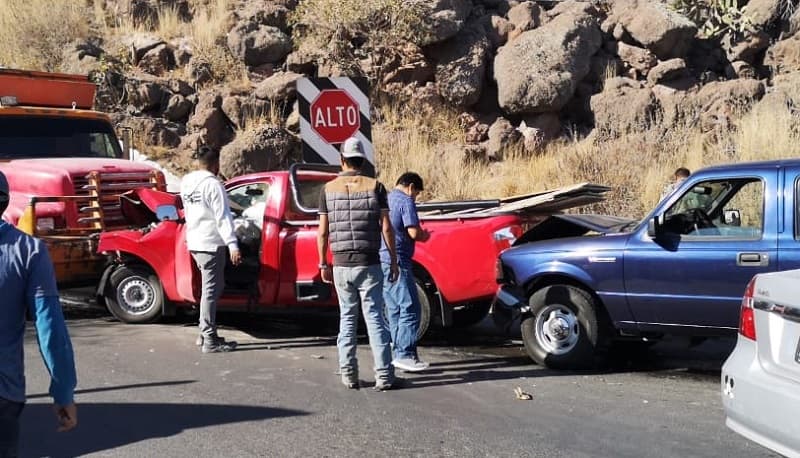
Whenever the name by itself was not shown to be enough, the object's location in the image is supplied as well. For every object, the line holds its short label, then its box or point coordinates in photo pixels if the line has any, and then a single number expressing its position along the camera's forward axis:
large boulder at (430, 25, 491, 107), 18.12
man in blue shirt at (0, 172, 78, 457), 3.59
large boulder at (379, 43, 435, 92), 18.82
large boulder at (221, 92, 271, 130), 18.31
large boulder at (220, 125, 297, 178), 17.00
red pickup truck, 8.80
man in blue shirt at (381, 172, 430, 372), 7.88
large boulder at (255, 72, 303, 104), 18.41
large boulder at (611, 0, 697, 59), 17.78
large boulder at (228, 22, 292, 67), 19.84
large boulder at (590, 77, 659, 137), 16.69
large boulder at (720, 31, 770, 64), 17.88
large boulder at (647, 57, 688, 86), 17.61
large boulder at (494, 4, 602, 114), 17.39
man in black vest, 7.06
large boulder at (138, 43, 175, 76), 20.98
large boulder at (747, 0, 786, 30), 18.00
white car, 4.61
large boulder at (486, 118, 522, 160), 17.12
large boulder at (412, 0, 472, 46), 18.55
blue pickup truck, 7.08
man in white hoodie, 8.67
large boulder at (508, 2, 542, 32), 19.14
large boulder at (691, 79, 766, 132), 16.02
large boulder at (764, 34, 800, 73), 17.36
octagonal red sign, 9.63
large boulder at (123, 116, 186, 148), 18.72
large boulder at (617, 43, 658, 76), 18.08
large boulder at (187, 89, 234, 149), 18.56
